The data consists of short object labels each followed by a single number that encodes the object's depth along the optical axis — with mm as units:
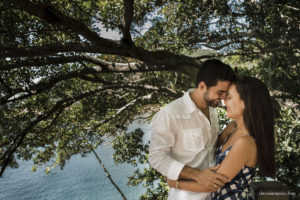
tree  3719
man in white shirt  1892
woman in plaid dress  1779
